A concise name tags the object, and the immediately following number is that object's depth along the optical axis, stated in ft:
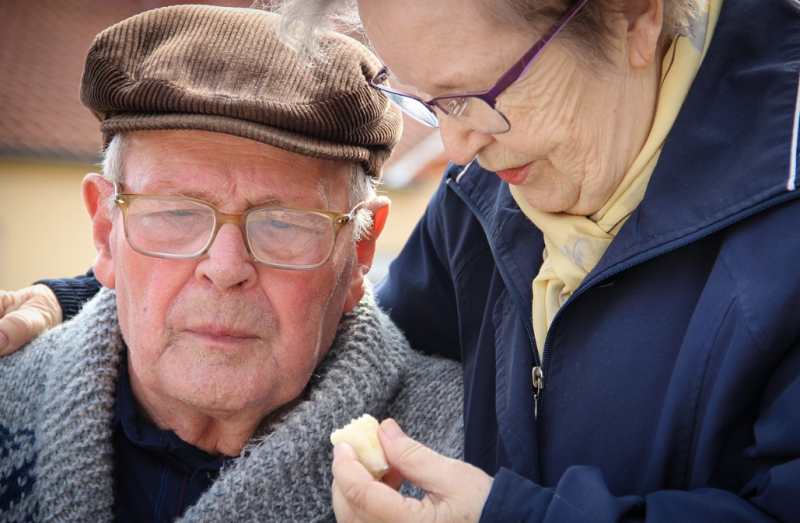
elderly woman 5.73
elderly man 6.16
